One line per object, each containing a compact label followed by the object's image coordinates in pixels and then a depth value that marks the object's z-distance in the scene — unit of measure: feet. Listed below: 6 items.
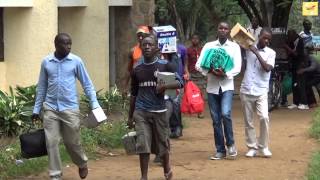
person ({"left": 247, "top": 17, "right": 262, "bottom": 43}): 69.26
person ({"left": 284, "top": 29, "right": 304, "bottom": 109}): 52.60
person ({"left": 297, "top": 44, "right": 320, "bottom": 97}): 52.44
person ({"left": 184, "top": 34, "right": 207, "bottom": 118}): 61.26
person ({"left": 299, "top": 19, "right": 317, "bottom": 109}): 53.40
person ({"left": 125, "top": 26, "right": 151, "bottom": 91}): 33.45
